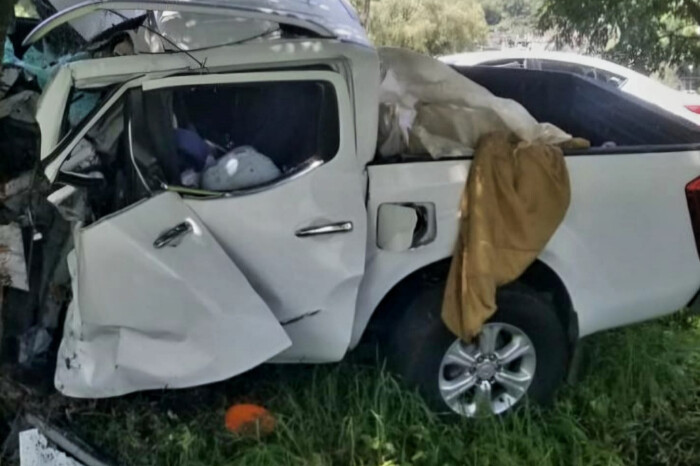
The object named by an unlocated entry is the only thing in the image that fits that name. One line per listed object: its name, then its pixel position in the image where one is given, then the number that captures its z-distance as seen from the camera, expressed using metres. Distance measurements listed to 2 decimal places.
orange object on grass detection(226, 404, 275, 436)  4.05
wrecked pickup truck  3.76
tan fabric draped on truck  3.96
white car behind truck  8.46
